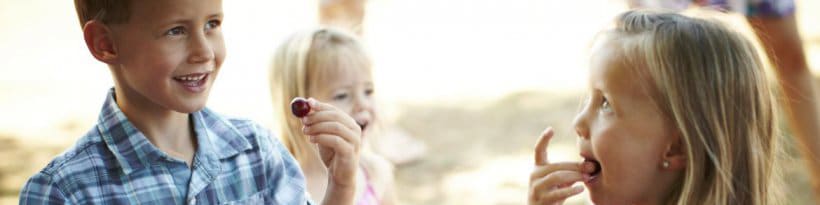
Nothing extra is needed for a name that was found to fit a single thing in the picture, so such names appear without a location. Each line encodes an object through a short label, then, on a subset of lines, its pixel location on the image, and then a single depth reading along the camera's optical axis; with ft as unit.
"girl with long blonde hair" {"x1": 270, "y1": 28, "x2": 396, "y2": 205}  9.46
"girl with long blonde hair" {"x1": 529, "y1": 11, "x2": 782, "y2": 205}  6.18
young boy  5.89
